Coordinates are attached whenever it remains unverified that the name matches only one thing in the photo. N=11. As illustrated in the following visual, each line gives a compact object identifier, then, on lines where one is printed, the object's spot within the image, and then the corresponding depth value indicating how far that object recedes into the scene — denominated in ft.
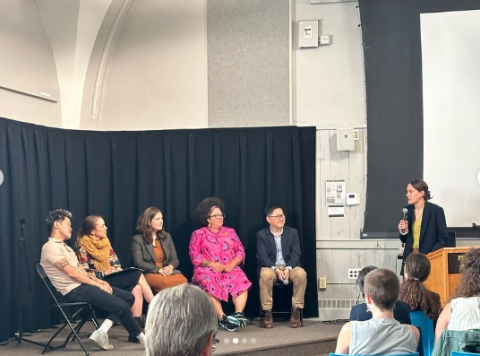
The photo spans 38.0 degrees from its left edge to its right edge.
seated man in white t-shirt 17.87
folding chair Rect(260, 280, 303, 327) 23.36
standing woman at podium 21.08
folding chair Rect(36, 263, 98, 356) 17.63
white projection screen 22.38
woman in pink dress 21.56
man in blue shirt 21.67
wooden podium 17.54
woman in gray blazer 20.88
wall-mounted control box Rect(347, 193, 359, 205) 23.53
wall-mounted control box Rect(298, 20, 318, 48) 23.84
